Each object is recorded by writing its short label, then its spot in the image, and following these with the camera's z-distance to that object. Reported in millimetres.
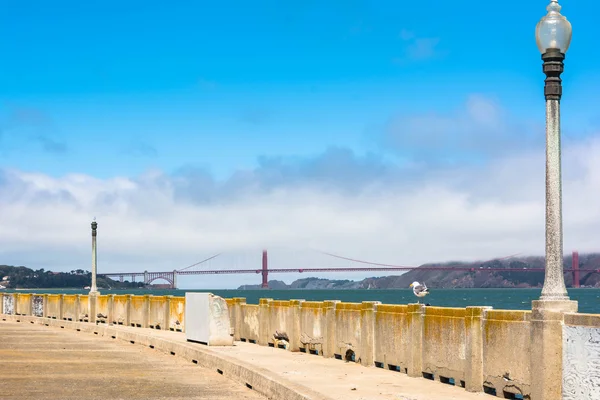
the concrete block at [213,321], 23469
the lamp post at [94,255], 40112
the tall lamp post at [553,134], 12453
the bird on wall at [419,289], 27188
